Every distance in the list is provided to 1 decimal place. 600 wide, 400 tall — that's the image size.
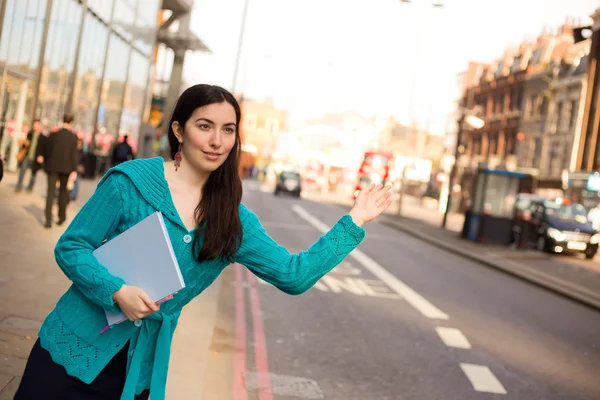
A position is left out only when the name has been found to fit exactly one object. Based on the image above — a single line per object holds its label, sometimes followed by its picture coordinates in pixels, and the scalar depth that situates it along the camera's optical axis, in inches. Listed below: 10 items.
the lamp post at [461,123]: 1253.1
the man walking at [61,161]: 521.3
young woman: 101.2
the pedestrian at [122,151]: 875.4
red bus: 1739.3
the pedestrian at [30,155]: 697.6
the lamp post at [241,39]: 1876.2
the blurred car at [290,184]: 2025.1
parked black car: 1116.5
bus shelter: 1085.1
